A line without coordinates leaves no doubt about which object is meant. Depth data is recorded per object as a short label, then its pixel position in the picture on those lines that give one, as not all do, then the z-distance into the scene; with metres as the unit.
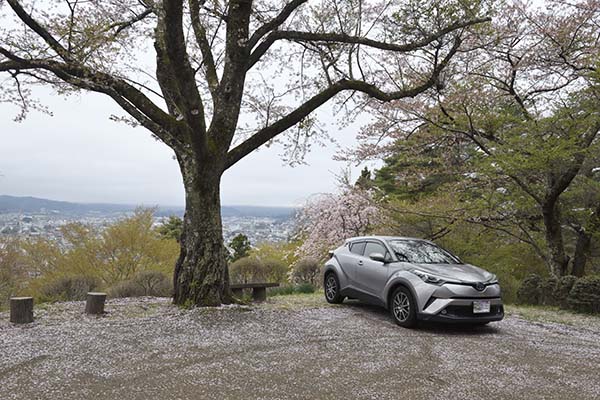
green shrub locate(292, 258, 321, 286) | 14.93
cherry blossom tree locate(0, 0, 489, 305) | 6.68
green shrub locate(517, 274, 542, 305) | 9.29
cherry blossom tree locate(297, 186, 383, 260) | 16.00
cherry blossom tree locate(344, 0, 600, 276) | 9.49
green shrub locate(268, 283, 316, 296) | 11.89
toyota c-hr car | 5.95
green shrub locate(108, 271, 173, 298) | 10.48
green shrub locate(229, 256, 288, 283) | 13.40
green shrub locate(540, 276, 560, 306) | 8.82
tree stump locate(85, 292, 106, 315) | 6.89
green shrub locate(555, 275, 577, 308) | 8.57
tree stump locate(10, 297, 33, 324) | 6.06
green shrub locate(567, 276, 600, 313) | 8.05
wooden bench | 9.35
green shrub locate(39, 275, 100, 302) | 10.23
